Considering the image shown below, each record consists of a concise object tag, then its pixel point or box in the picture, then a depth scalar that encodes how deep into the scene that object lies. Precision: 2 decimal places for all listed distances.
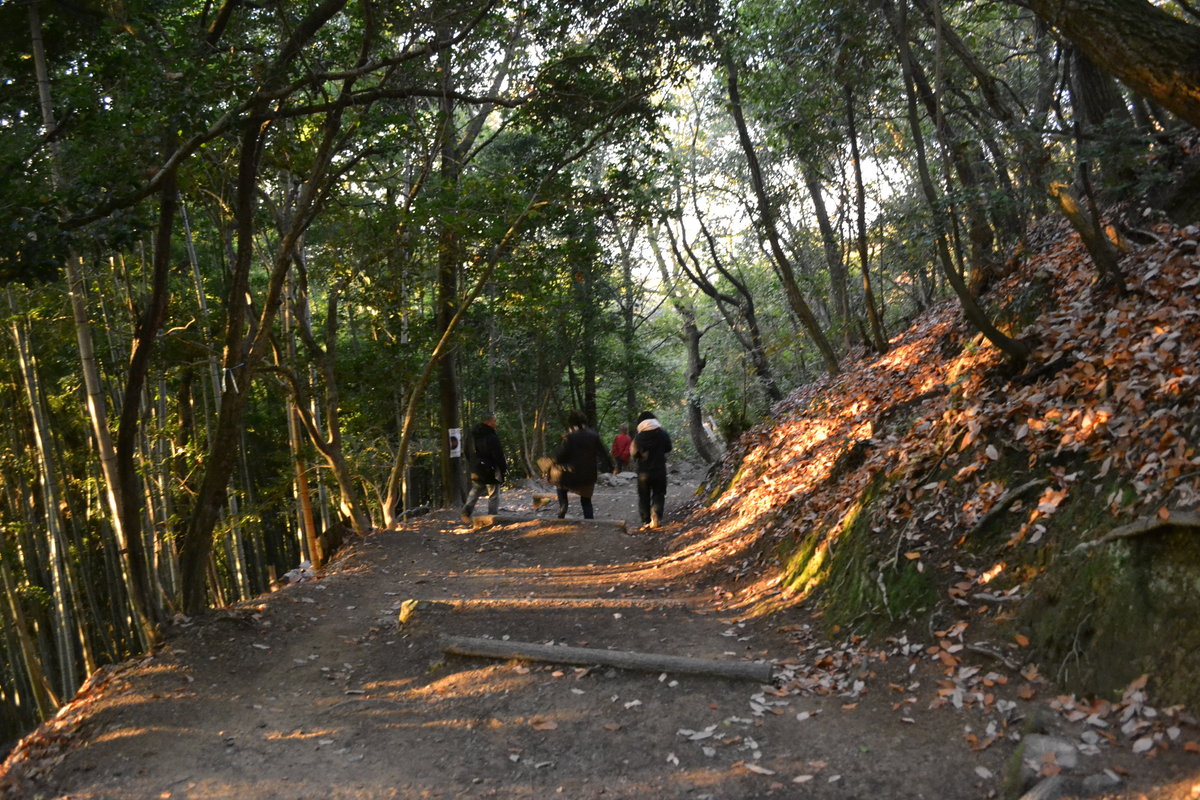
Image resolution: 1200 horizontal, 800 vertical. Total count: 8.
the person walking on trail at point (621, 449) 20.42
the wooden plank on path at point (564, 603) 7.92
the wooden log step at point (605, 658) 5.63
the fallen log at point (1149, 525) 3.98
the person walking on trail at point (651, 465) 12.51
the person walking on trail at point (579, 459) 12.74
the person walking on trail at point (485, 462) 13.07
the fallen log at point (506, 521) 12.73
